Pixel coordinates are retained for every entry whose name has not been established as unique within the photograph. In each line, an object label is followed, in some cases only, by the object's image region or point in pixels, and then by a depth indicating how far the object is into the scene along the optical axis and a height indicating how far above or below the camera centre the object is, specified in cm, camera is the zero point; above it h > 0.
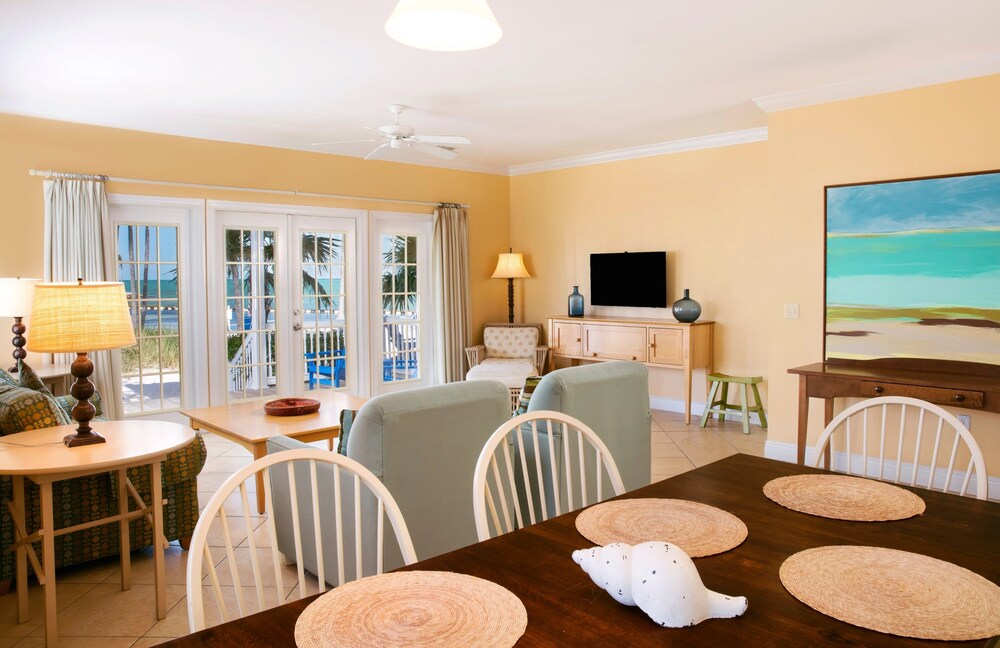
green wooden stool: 596 -89
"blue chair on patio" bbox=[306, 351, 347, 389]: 681 -65
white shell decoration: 112 -46
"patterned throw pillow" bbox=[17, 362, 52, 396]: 408 -43
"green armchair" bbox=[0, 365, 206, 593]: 306 -89
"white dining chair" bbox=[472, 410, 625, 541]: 176 -58
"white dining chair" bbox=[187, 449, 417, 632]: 133 -67
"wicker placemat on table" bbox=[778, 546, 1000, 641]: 114 -52
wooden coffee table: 377 -68
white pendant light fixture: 197 +83
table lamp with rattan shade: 270 -7
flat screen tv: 687 +25
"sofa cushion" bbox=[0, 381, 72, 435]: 308 -46
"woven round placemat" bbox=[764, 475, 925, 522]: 166 -49
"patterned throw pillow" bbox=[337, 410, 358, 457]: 283 -49
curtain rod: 518 +101
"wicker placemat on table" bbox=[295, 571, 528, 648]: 110 -52
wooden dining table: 111 -51
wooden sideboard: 634 -36
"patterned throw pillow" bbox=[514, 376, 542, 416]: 360 -51
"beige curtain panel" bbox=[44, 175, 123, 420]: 519 +51
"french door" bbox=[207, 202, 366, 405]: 615 +4
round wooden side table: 255 -58
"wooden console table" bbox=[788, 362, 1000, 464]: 377 -48
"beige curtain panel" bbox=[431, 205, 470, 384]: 753 +17
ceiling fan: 517 +124
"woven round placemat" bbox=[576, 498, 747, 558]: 148 -50
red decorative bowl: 429 -63
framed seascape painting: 419 +20
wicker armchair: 732 -50
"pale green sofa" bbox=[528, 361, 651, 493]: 309 -46
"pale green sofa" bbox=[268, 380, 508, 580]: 262 -59
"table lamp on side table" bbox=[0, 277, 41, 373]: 457 +7
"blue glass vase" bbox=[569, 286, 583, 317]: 737 -1
